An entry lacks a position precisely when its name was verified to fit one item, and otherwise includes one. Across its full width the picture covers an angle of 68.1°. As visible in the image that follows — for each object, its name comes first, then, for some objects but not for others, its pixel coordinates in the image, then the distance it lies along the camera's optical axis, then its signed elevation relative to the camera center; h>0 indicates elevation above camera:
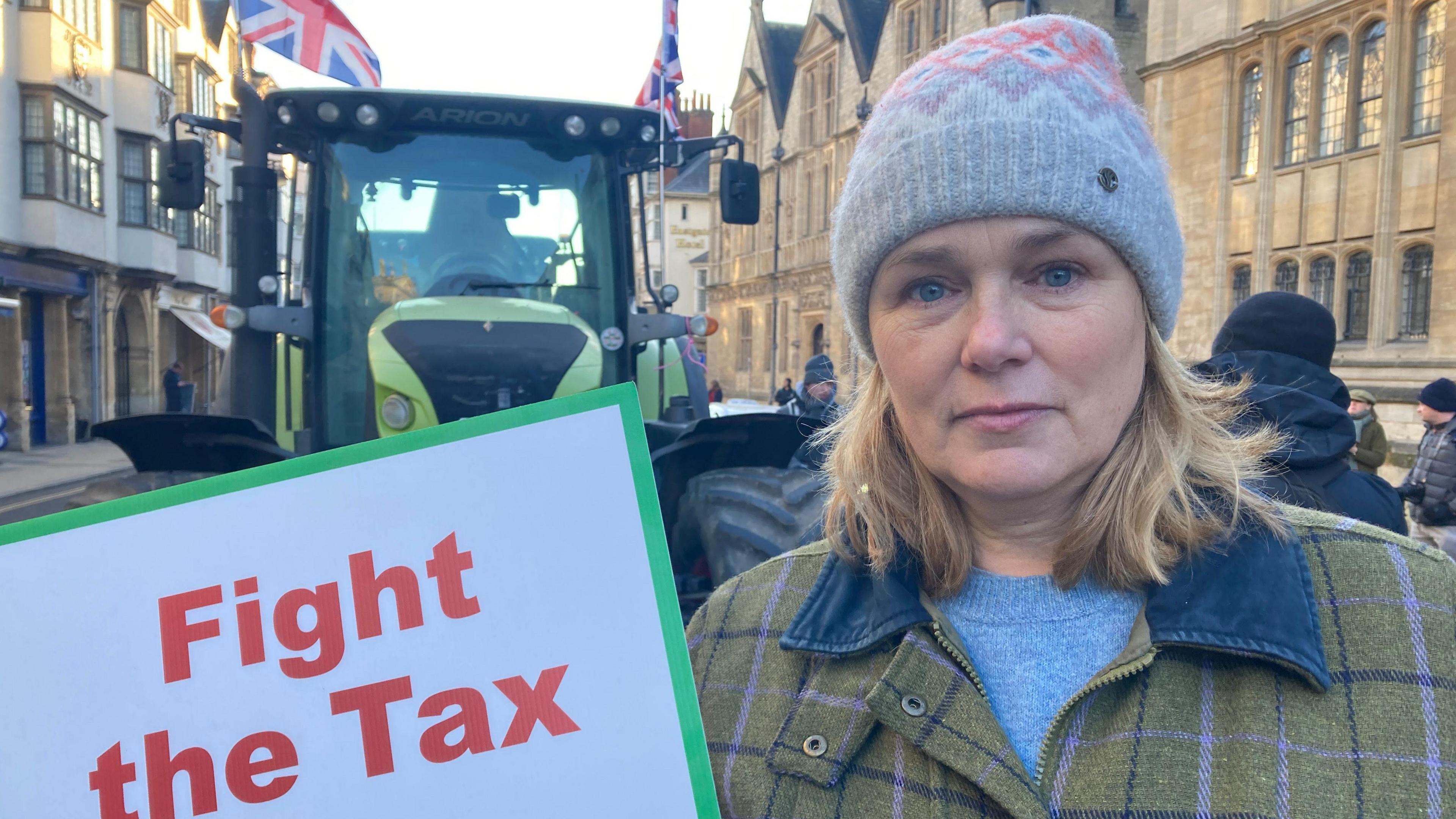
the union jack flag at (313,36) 6.43 +1.81
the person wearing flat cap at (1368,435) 7.54 -0.70
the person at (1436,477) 6.85 -0.87
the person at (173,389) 24.20 -1.44
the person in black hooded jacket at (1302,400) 2.81 -0.17
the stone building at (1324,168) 14.34 +2.57
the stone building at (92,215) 22.23 +2.56
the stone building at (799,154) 32.06 +6.36
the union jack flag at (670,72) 9.77 +2.48
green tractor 4.36 +0.18
